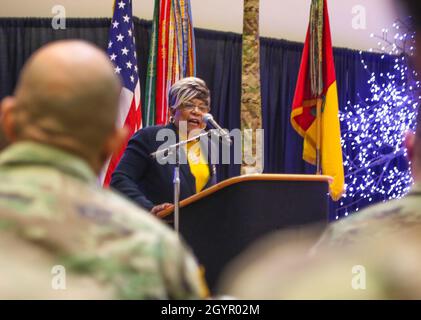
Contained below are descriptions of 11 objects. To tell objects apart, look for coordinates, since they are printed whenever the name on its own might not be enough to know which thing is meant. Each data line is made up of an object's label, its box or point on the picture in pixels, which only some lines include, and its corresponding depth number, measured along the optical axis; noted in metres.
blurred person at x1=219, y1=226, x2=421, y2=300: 1.36
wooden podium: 5.22
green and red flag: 10.32
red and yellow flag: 9.94
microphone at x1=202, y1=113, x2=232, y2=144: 5.58
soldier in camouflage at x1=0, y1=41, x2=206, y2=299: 1.45
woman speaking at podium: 6.32
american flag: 10.02
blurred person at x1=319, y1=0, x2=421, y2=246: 1.56
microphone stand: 5.53
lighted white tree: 15.07
